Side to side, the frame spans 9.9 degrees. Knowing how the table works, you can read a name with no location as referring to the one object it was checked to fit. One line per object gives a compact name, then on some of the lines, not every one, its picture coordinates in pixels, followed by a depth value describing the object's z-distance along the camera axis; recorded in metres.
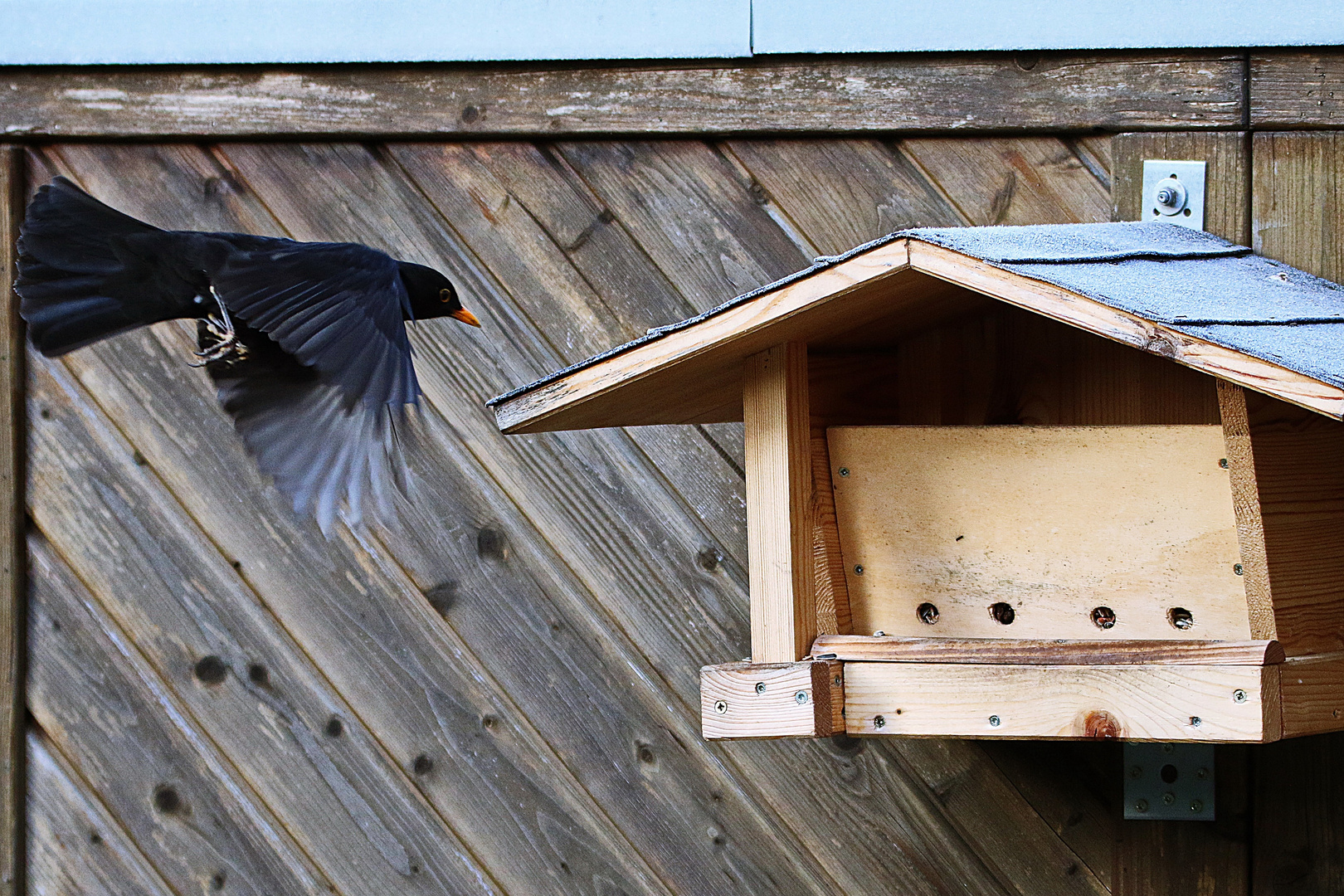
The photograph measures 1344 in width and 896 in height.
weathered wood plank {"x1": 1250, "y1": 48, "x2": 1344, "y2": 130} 4.50
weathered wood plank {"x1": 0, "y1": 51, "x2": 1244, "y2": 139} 4.52
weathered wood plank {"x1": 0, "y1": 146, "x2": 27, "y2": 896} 4.65
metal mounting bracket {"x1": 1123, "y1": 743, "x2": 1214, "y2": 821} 4.50
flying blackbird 4.39
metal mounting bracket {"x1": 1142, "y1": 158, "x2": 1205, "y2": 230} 4.51
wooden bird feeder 4.18
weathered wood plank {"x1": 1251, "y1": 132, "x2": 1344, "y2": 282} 4.50
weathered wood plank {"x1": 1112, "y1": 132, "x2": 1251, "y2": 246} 4.51
